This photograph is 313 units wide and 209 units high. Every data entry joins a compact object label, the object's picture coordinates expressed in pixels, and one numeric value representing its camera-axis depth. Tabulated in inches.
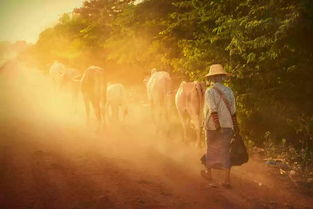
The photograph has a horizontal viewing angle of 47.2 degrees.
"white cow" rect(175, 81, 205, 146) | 387.9
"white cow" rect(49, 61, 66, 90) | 818.2
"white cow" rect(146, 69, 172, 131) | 475.2
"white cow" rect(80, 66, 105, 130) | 482.9
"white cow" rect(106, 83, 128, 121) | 526.6
